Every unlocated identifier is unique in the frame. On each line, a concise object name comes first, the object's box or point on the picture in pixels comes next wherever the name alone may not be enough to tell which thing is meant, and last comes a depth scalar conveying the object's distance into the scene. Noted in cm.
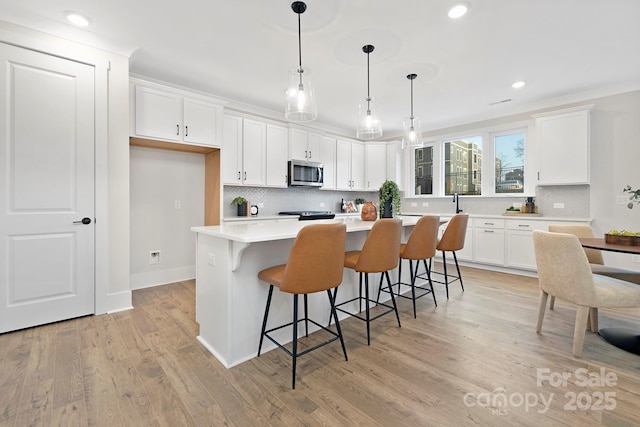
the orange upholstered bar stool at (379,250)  222
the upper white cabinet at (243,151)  421
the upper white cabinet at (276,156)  470
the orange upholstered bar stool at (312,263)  171
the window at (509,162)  481
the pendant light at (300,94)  237
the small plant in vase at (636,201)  365
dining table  211
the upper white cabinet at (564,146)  394
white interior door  244
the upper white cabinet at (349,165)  588
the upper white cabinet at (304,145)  502
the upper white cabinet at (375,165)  630
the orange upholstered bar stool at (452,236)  322
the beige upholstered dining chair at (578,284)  204
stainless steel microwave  495
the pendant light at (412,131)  346
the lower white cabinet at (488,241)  452
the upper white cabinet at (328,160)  555
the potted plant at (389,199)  298
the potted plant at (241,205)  443
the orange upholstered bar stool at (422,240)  271
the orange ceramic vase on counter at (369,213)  319
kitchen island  195
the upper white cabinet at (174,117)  336
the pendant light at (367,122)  309
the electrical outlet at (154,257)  389
